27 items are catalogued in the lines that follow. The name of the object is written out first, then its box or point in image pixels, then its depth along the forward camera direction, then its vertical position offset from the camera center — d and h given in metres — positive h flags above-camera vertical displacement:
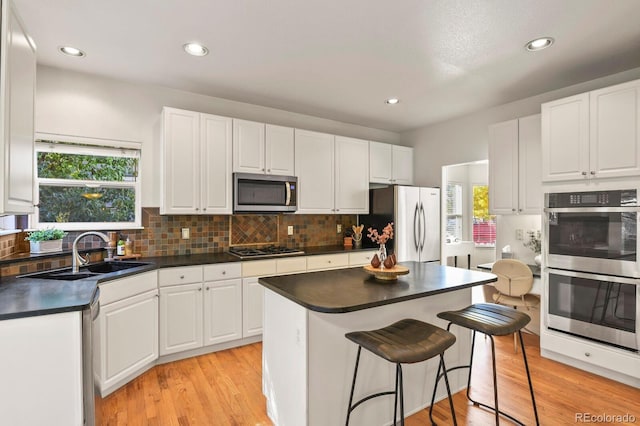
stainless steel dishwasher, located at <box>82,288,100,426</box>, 1.56 -0.76
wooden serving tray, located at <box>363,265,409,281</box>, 2.18 -0.39
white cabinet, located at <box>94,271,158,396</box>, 2.37 -0.90
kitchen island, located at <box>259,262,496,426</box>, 1.79 -0.74
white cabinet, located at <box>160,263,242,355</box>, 2.96 -0.87
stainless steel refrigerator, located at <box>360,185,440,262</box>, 4.28 -0.06
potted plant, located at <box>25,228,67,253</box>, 2.58 -0.21
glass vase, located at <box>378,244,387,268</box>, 2.36 -0.29
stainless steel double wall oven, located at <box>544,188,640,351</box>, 2.56 -0.43
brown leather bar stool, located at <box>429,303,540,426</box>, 1.84 -0.63
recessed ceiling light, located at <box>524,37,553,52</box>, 2.43 +1.30
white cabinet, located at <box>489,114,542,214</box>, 3.42 +0.52
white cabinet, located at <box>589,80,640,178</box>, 2.54 +0.67
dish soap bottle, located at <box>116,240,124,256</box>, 3.15 -0.33
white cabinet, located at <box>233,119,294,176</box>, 3.57 +0.74
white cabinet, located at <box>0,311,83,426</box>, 1.43 -0.70
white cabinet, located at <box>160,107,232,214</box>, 3.20 +0.52
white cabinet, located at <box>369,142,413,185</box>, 4.65 +0.74
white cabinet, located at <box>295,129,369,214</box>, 4.04 +0.53
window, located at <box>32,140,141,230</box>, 2.99 +0.27
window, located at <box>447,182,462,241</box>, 6.40 +0.08
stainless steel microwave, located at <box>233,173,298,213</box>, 3.54 +0.23
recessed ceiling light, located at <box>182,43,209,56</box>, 2.54 +1.31
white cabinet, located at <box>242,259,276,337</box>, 3.33 -0.84
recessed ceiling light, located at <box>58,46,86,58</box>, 2.60 +1.32
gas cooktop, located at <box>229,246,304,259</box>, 3.48 -0.42
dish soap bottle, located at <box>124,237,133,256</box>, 3.19 -0.33
